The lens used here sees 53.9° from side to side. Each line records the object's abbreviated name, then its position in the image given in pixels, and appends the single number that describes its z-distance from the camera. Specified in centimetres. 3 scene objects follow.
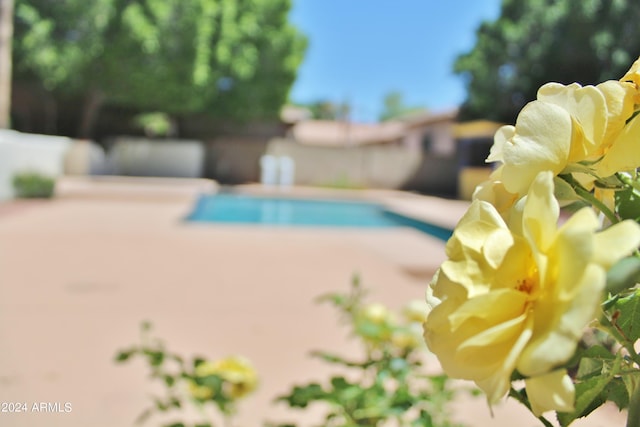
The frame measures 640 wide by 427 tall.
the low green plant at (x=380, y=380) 115
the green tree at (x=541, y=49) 1226
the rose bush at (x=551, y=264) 30
